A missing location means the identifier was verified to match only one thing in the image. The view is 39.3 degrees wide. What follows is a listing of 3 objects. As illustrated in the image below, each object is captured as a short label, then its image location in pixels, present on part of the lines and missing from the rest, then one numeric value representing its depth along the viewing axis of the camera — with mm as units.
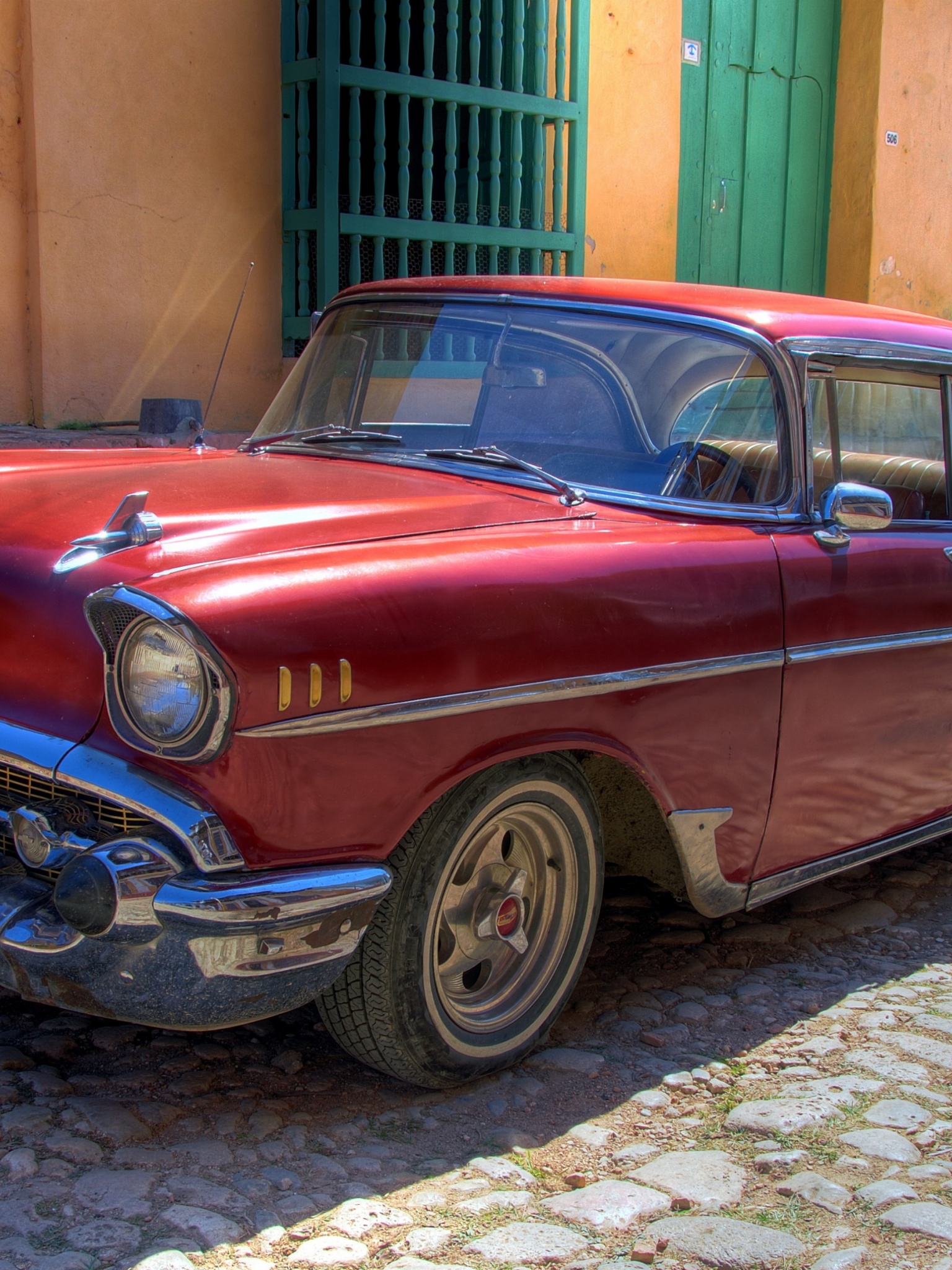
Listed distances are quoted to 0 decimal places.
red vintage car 2080
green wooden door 8719
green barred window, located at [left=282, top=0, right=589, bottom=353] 6516
